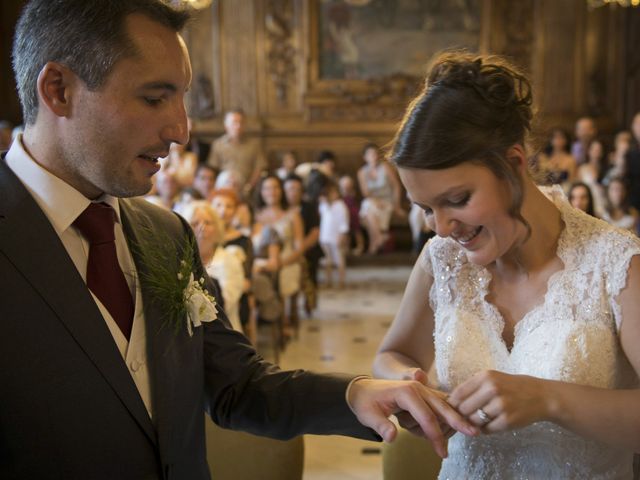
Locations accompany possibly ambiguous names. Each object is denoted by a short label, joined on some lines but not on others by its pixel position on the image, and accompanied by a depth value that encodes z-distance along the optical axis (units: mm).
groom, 1350
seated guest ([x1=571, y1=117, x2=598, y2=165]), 10992
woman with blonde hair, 4965
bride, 1650
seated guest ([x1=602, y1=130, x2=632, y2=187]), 8359
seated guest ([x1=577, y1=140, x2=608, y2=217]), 8727
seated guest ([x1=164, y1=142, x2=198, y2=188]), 8078
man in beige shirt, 9829
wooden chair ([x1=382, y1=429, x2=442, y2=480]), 2150
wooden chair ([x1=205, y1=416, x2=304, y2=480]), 2146
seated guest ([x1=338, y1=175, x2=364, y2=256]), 11727
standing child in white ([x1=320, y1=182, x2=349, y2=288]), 10086
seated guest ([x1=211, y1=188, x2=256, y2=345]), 5742
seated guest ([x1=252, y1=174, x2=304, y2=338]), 7207
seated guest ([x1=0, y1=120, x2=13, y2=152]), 8327
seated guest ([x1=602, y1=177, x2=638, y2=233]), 7795
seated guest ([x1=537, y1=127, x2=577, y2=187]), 9688
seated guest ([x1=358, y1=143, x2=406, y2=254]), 11773
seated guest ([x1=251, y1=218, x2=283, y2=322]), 6438
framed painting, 13312
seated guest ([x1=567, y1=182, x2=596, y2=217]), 6250
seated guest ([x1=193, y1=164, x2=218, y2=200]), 7715
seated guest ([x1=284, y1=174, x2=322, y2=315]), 7953
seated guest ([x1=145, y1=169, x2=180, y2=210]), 7008
